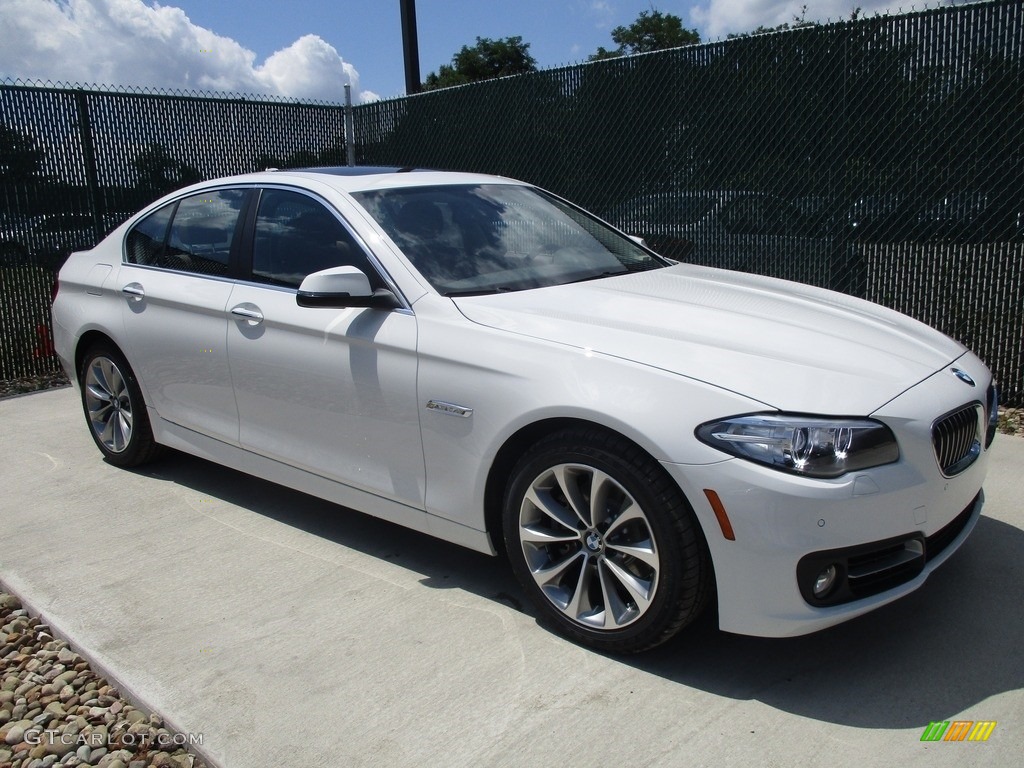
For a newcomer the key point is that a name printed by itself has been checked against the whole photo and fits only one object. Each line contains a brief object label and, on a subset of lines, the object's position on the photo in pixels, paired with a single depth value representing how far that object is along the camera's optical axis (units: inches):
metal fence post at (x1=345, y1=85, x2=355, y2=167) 407.8
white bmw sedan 106.0
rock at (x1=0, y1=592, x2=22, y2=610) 143.9
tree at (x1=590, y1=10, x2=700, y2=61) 1915.6
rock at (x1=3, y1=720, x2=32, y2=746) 111.6
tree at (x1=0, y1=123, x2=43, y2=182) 308.2
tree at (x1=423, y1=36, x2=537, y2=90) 1851.6
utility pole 444.1
